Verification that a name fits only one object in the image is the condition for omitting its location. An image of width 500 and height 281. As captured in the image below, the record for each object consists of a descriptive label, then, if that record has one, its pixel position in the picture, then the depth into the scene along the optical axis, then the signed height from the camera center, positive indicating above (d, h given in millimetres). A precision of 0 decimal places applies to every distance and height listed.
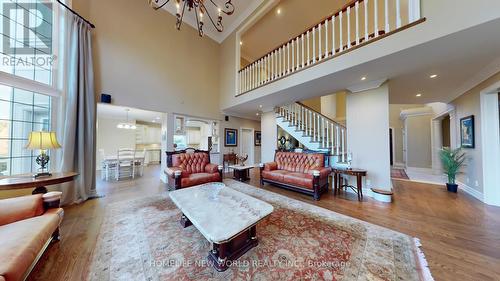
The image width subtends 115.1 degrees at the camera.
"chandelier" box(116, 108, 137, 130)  6312 +701
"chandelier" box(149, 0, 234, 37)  2296 +2037
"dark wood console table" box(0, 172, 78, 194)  1932 -503
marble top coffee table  1482 -796
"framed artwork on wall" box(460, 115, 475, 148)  3586 +257
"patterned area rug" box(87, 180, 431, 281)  1448 -1190
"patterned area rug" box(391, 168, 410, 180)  5508 -1170
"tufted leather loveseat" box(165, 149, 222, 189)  3459 -647
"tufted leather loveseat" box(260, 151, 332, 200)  3478 -764
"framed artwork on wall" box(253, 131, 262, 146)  8258 +249
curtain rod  3017 +2630
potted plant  3896 -497
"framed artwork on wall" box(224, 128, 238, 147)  6781 +249
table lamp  2172 -6
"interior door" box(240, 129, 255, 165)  7633 -61
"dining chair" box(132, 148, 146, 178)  5544 -697
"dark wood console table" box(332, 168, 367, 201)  3424 -869
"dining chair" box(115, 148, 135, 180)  5102 -687
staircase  4355 +407
